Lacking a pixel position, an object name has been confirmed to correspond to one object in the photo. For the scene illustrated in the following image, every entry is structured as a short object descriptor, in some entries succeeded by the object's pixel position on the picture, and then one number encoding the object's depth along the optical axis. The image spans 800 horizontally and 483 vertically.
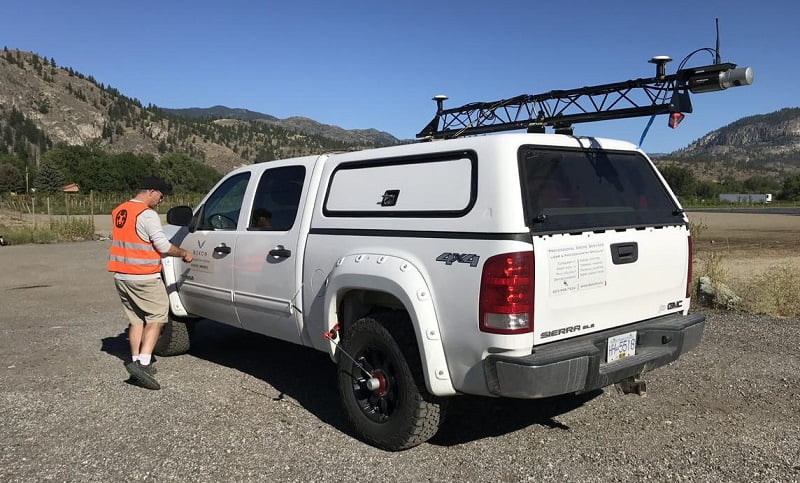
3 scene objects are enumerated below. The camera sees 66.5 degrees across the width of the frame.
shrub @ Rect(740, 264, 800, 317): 7.89
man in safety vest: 5.42
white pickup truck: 3.34
